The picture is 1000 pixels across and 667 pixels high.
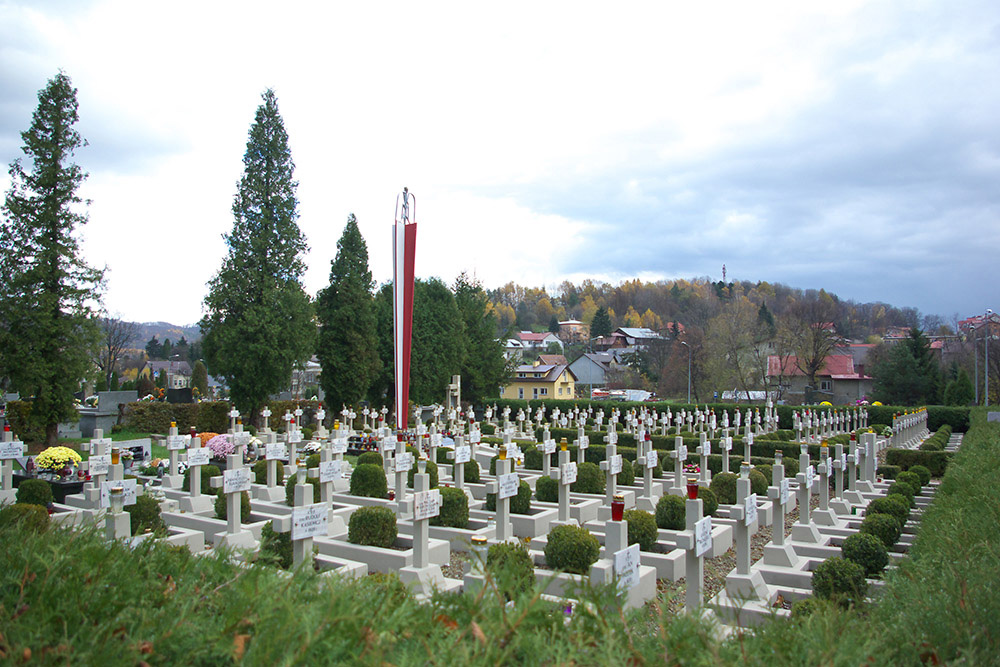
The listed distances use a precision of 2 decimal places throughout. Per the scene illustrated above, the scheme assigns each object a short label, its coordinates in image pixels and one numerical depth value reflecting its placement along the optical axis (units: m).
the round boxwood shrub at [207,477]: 12.88
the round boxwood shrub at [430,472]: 12.46
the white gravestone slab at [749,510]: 7.02
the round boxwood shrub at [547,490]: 11.95
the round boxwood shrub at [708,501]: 10.85
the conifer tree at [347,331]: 29.50
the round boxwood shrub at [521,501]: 10.84
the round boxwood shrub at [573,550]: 7.52
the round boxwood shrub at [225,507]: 10.04
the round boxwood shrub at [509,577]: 2.84
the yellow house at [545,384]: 54.09
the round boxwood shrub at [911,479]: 13.08
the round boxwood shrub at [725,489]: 12.45
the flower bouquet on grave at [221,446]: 16.47
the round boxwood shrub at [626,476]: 14.22
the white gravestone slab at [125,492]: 8.16
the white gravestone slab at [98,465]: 10.67
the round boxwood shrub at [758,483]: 12.38
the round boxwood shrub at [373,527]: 8.74
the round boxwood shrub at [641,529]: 8.80
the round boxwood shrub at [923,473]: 14.25
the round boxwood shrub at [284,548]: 7.41
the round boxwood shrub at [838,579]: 6.54
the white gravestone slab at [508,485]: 8.76
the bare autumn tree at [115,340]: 54.66
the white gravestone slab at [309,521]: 5.95
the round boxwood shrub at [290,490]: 11.60
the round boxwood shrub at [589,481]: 13.23
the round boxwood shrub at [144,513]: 8.83
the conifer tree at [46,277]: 18.38
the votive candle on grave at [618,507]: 5.84
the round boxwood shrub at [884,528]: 8.78
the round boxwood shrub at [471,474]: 14.15
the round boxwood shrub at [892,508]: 9.90
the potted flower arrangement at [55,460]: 13.02
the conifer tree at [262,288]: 24.89
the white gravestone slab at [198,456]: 11.58
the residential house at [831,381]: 51.84
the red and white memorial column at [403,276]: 20.64
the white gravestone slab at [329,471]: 10.04
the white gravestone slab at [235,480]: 8.55
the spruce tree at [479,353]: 39.25
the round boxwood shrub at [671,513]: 10.02
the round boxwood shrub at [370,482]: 12.42
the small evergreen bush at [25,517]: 3.89
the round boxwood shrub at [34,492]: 10.64
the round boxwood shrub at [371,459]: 14.66
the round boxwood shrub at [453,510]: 9.91
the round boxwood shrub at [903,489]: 11.63
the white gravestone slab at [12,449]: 11.86
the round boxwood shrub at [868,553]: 7.51
